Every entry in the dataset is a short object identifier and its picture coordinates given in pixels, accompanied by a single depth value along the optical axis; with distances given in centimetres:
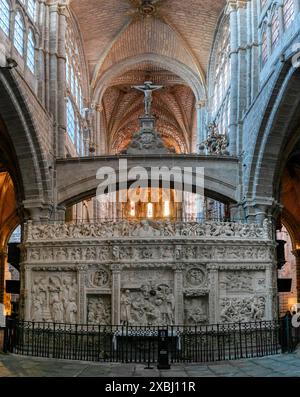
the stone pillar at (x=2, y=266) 3036
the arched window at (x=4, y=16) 1841
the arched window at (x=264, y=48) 2120
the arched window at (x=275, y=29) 1998
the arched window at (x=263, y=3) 2184
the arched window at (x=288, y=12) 1844
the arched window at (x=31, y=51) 2138
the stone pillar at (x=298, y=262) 2842
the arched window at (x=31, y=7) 2182
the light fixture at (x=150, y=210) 4906
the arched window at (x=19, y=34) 1996
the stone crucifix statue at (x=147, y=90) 2382
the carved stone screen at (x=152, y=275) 1552
